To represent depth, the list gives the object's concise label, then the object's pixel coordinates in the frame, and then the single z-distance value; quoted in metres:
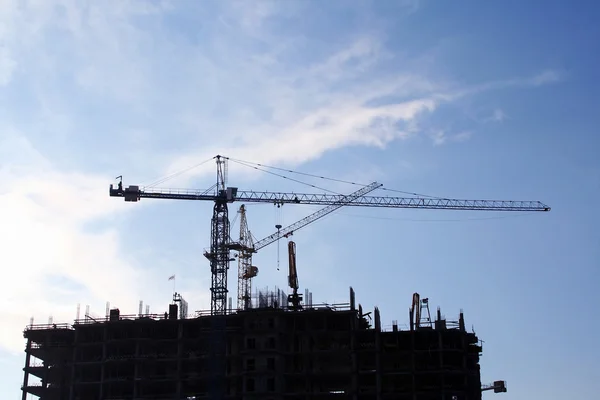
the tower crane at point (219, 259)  190.62
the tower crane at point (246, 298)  196.38
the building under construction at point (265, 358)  167.75
